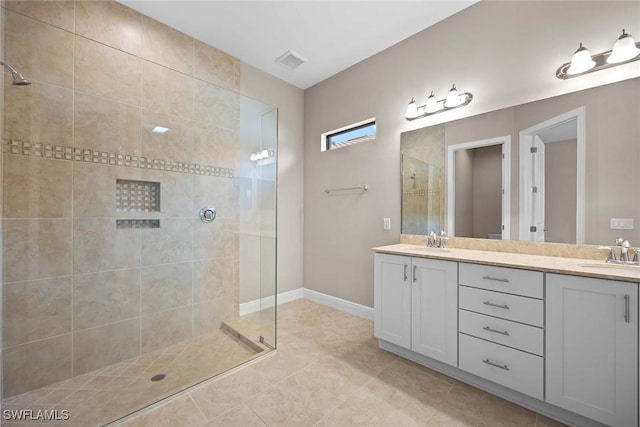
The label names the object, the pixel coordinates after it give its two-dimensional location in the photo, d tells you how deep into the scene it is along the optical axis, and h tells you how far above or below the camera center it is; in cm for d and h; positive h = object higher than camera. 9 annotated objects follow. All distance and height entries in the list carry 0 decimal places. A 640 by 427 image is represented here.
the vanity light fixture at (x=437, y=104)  216 +96
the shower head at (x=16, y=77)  146 +78
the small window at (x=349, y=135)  300 +96
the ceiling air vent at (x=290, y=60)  274 +168
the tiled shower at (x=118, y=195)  153 +13
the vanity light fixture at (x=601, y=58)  148 +94
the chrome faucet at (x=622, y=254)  146 -23
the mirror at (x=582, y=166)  151 +31
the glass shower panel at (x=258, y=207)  244 +5
